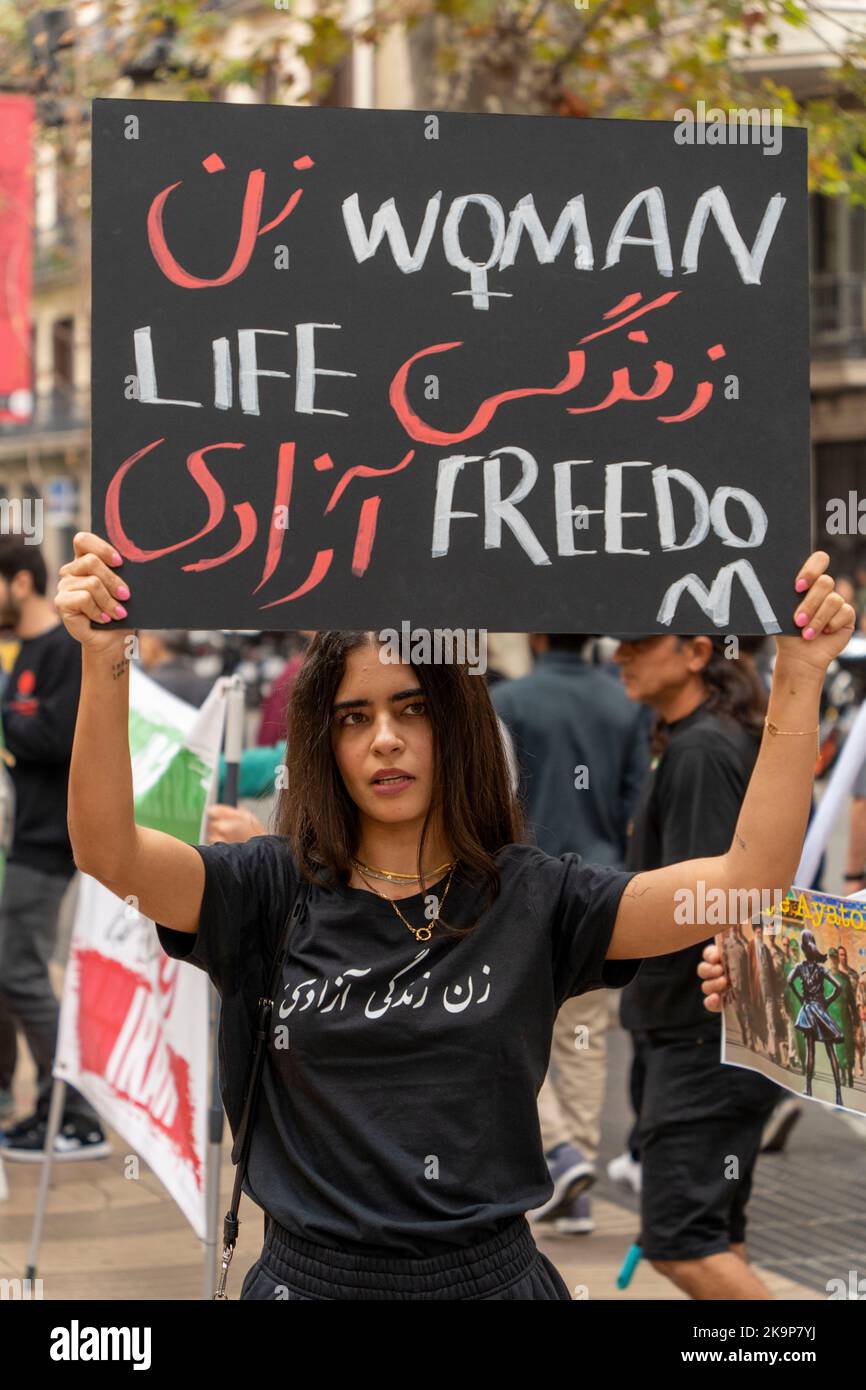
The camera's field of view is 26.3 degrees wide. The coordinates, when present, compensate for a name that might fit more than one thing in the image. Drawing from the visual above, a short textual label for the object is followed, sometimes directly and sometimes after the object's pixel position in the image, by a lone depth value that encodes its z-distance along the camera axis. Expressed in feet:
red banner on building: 33.27
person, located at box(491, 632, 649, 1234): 19.53
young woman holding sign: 8.01
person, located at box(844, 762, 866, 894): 23.35
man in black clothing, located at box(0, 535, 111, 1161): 20.70
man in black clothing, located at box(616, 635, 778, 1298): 12.90
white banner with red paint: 14.10
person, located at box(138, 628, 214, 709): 25.96
